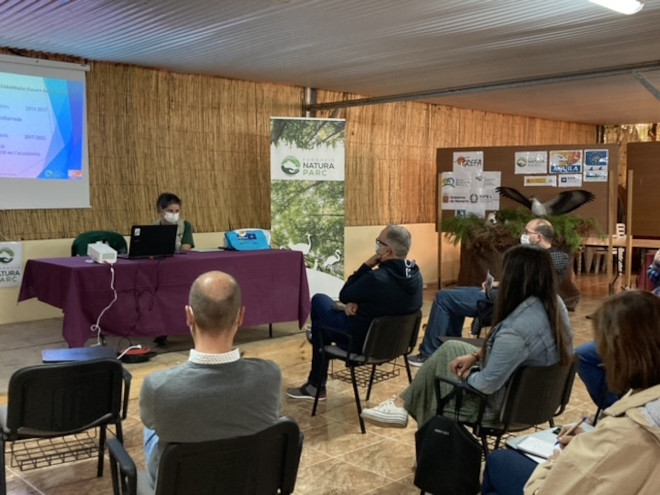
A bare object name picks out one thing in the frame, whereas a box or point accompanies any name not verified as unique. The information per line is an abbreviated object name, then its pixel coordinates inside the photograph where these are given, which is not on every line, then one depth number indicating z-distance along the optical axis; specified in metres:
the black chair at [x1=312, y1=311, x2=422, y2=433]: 3.91
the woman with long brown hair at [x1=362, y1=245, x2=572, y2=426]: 2.77
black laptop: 4.84
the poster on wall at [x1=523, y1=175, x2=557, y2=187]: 8.02
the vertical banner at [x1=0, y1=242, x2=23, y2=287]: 6.12
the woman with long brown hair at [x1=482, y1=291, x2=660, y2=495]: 1.55
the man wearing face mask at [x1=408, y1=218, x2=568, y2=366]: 5.23
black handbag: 2.70
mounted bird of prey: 7.82
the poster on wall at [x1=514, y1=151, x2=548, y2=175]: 8.09
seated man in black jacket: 3.96
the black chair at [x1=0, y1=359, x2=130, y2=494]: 2.64
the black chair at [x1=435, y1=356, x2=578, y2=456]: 2.82
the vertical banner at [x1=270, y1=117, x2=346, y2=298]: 7.25
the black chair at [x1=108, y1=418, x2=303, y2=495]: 1.86
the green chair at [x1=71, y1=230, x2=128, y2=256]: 5.54
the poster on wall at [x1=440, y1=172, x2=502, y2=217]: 8.43
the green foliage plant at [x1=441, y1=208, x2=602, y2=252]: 7.62
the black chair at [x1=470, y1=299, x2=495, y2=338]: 4.85
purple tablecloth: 4.45
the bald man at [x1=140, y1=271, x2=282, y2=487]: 1.91
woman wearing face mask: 5.52
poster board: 7.66
